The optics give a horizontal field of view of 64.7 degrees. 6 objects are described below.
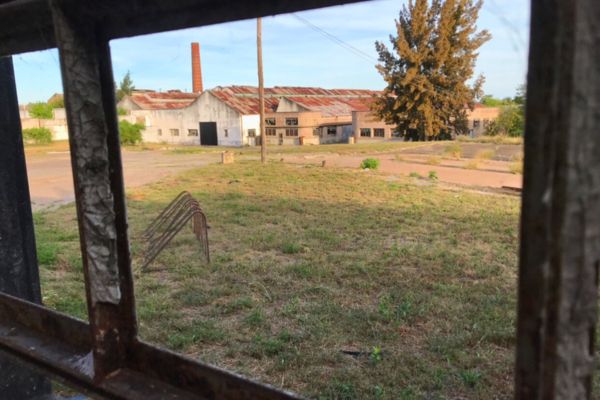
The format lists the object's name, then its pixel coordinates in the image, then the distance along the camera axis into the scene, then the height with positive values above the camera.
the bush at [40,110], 38.94 +2.33
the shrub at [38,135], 31.88 +0.23
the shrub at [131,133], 32.34 +0.18
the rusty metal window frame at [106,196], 0.92 -0.13
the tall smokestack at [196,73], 40.93 +5.39
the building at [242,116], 33.53 +1.17
